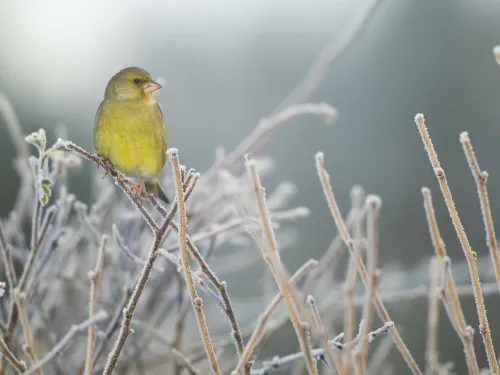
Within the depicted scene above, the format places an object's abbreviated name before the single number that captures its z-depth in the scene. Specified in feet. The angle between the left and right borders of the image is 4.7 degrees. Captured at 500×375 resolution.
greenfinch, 16.00
